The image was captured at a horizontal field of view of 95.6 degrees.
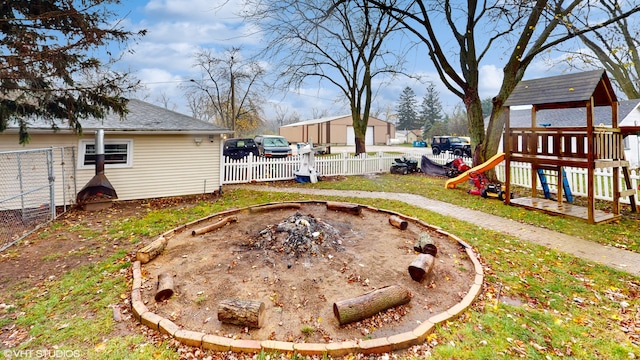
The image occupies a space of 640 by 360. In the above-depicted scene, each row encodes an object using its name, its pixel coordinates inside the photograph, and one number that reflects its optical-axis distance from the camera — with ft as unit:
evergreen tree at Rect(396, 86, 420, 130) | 195.11
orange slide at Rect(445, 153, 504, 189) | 30.12
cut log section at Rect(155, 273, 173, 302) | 10.80
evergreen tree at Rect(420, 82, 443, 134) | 182.29
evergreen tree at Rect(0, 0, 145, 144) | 16.96
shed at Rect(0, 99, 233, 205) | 25.55
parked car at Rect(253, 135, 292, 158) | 54.79
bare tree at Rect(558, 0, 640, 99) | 32.89
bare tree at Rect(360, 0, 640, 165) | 31.71
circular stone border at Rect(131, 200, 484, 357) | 8.27
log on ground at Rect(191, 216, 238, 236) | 18.01
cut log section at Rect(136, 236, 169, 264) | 14.15
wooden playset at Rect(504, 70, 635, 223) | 21.53
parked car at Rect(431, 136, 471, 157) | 82.53
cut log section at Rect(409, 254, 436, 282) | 12.03
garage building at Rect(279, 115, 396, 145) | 128.67
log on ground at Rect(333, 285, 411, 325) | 9.39
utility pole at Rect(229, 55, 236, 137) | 81.98
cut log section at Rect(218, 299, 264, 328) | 9.17
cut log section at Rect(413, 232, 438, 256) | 14.62
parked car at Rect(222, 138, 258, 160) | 52.54
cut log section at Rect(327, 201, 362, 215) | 21.80
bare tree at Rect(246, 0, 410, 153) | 53.31
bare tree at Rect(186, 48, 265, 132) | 88.53
